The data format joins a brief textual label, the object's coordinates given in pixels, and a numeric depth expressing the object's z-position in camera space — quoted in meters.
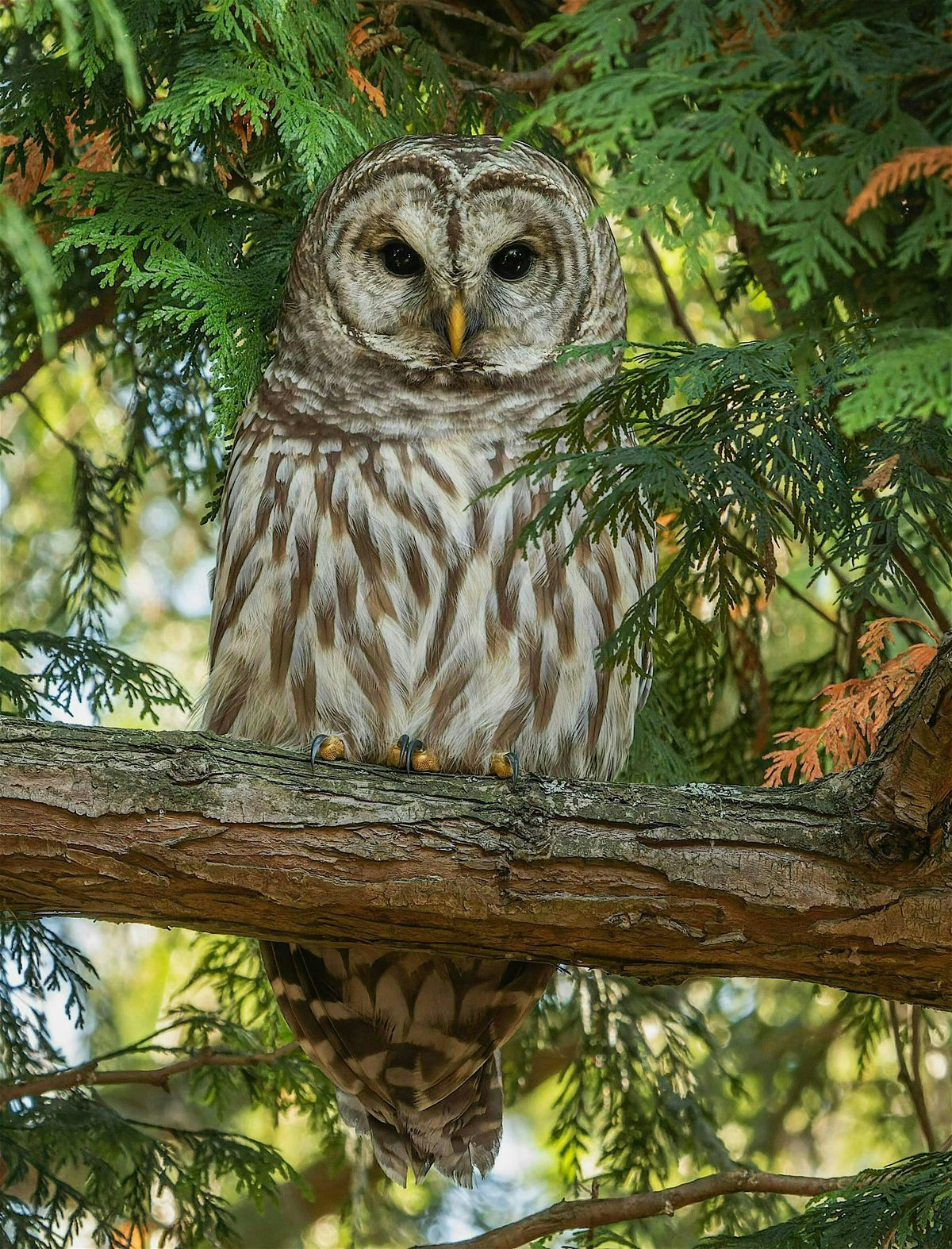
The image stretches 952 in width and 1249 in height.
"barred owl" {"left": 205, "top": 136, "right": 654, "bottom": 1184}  6.62
